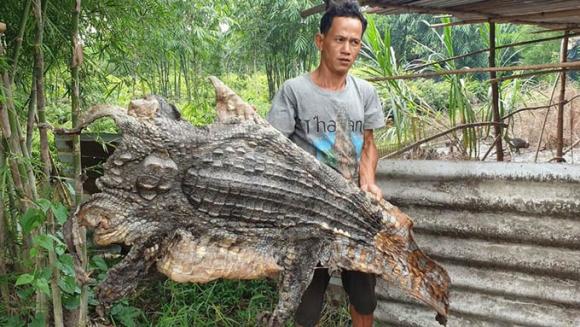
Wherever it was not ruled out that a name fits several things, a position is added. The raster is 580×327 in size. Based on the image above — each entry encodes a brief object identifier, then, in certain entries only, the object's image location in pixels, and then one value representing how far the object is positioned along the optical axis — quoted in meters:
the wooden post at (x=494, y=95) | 3.24
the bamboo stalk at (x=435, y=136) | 2.76
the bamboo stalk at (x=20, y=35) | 1.63
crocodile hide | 1.50
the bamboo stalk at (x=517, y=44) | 3.19
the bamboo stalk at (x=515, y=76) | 2.54
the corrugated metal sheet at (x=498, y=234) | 1.96
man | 1.70
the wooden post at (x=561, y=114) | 3.79
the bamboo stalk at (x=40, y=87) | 1.64
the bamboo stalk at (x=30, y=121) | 1.86
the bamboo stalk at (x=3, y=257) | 2.11
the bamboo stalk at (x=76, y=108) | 1.63
